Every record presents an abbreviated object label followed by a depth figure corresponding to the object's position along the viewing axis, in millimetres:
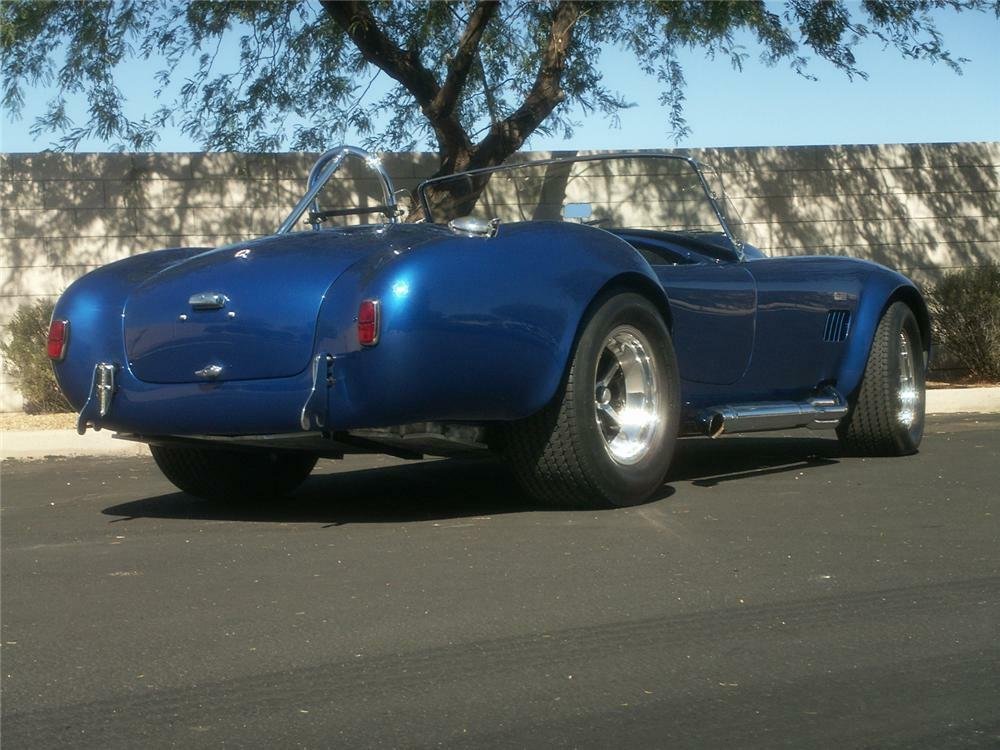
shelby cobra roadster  4719
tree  11711
